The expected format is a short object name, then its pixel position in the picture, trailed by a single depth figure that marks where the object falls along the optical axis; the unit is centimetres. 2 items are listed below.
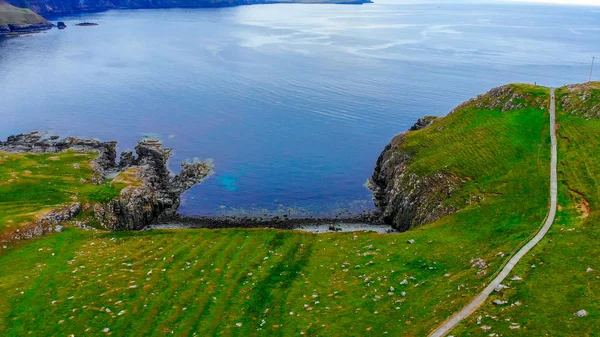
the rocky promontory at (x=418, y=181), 6638
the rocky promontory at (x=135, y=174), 7200
